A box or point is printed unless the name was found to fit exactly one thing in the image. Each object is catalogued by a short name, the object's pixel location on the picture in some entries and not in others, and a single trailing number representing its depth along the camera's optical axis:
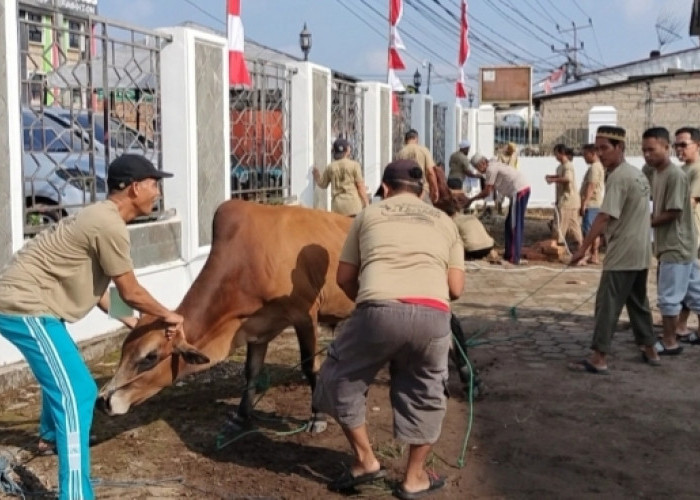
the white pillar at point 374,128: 15.77
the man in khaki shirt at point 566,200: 13.39
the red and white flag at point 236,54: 9.80
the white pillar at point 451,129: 23.62
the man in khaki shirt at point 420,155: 12.88
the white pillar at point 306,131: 11.97
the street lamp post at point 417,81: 25.08
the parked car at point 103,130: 7.47
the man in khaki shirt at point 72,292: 4.33
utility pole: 48.86
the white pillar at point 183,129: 8.67
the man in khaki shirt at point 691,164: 7.83
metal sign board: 26.02
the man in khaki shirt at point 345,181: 11.35
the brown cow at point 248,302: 4.79
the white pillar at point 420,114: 20.38
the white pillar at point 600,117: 23.58
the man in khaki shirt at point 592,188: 12.76
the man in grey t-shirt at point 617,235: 6.82
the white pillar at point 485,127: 26.22
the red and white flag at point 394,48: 16.69
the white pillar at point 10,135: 6.54
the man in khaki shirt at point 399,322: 4.36
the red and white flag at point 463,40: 22.28
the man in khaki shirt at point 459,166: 16.89
